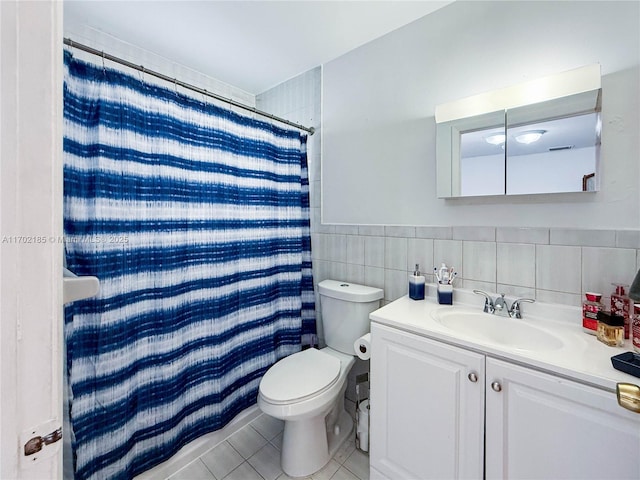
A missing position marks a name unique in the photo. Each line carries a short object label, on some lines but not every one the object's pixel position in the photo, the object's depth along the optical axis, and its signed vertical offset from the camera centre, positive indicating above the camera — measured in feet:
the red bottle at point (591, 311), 3.51 -0.93
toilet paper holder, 5.14 -3.28
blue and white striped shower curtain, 3.66 -0.38
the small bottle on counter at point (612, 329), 3.17 -1.04
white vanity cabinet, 2.68 -2.02
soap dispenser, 4.93 -0.86
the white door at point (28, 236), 1.08 +0.01
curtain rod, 3.45 +2.37
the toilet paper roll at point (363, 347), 4.61 -1.79
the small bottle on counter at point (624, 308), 3.39 -0.85
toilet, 4.37 -2.37
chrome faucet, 4.13 -1.02
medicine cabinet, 3.75 +1.44
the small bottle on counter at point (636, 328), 3.02 -0.98
